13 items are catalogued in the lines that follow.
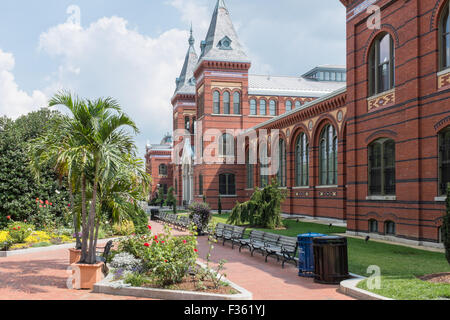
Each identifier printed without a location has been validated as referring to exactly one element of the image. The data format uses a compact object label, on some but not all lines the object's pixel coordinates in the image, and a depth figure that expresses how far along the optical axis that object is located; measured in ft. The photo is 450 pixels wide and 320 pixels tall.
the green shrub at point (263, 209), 74.43
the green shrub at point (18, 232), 50.72
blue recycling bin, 33.53
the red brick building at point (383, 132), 48.21
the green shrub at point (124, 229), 58.75
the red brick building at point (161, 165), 246.06
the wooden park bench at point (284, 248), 38.57
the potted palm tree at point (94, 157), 31.07
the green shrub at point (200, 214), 67.51
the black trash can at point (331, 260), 30.86
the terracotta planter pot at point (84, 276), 30.32
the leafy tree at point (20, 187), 62.95
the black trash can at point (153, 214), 105.81
